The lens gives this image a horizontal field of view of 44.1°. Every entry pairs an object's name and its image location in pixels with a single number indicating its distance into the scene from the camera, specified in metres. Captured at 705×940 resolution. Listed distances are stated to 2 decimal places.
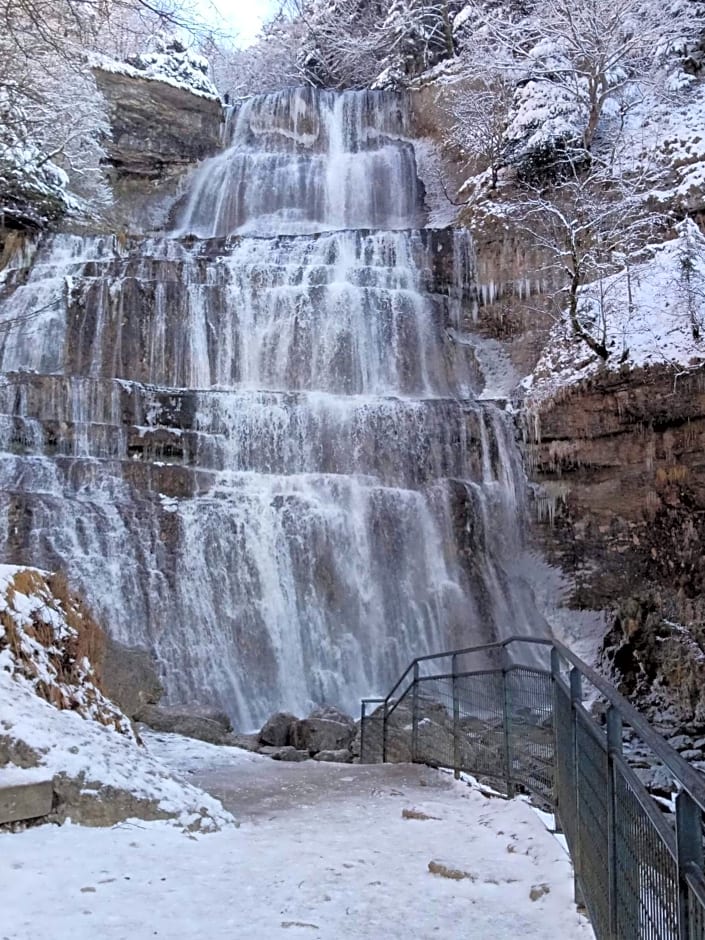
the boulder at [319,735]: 10.82
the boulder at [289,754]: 10.08
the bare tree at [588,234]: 18.77
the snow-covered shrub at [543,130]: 23.09
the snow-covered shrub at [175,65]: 28.86
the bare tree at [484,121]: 24.39
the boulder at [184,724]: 10.70
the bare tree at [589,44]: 22.73
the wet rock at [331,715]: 12.03
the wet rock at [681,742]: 12.82
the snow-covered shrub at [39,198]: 22.22
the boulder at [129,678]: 10.88
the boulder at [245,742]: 10.70
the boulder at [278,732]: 11.09
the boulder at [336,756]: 10.20
